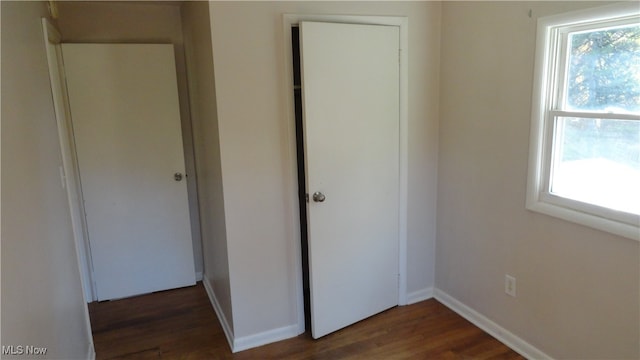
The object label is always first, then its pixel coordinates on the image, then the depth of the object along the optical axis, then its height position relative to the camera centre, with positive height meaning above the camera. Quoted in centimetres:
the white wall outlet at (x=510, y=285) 257 -106
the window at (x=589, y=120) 195 -8
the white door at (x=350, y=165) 251 -34
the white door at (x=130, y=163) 313 -35
